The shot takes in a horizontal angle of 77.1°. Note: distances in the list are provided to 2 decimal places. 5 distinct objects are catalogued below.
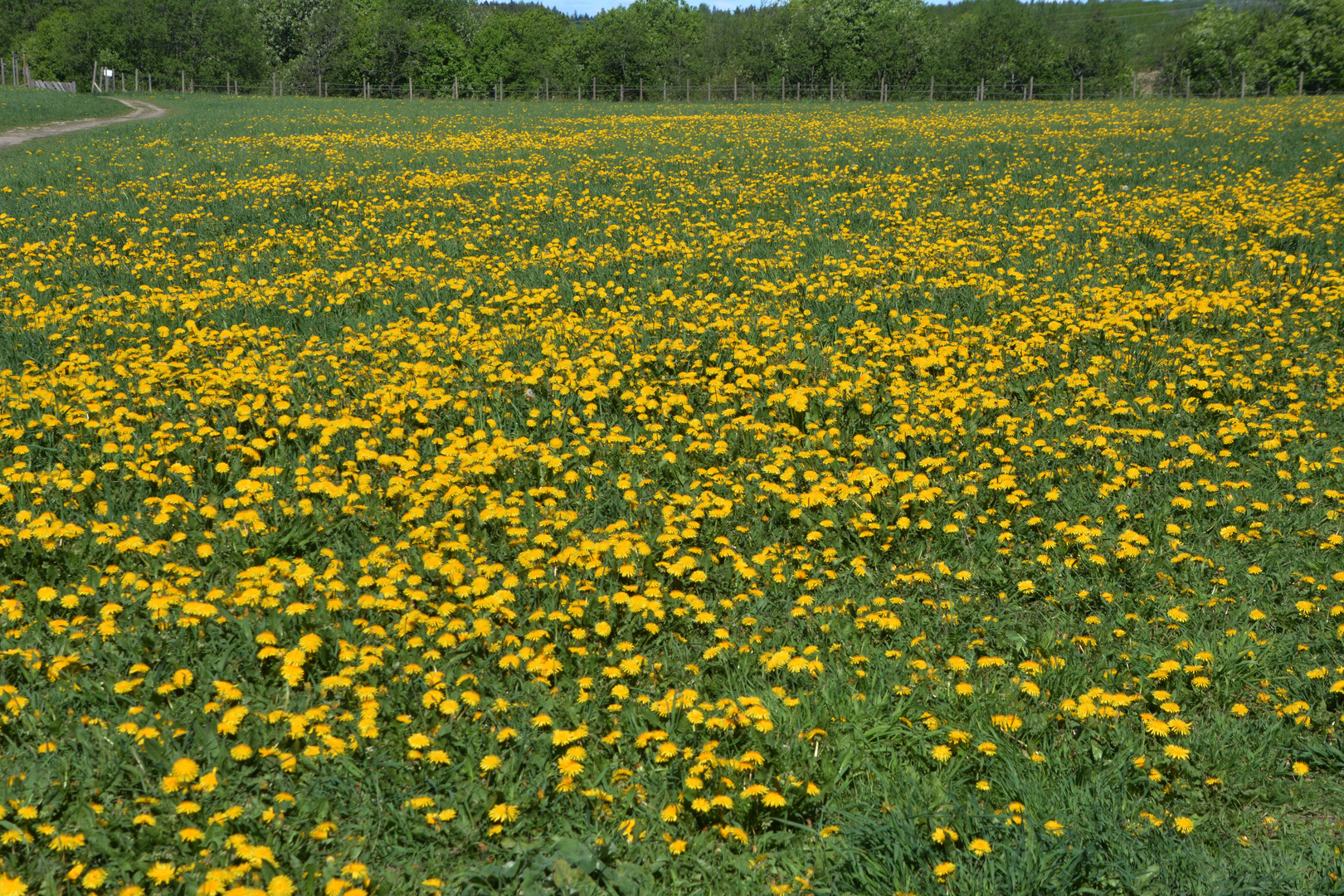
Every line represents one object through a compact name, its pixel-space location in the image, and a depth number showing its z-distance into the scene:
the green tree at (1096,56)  83.81
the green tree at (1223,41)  79.25
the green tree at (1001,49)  75.19
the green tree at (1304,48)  67.00
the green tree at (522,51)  80.31
